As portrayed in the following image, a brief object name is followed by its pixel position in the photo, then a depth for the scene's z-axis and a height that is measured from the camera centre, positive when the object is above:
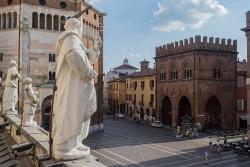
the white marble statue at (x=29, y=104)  6.45 -0.28
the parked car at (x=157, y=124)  34.18 -4.14
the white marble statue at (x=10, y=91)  8.03 +0.09
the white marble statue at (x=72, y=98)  3.22 -0.06
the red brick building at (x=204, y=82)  30.82 +1.42
